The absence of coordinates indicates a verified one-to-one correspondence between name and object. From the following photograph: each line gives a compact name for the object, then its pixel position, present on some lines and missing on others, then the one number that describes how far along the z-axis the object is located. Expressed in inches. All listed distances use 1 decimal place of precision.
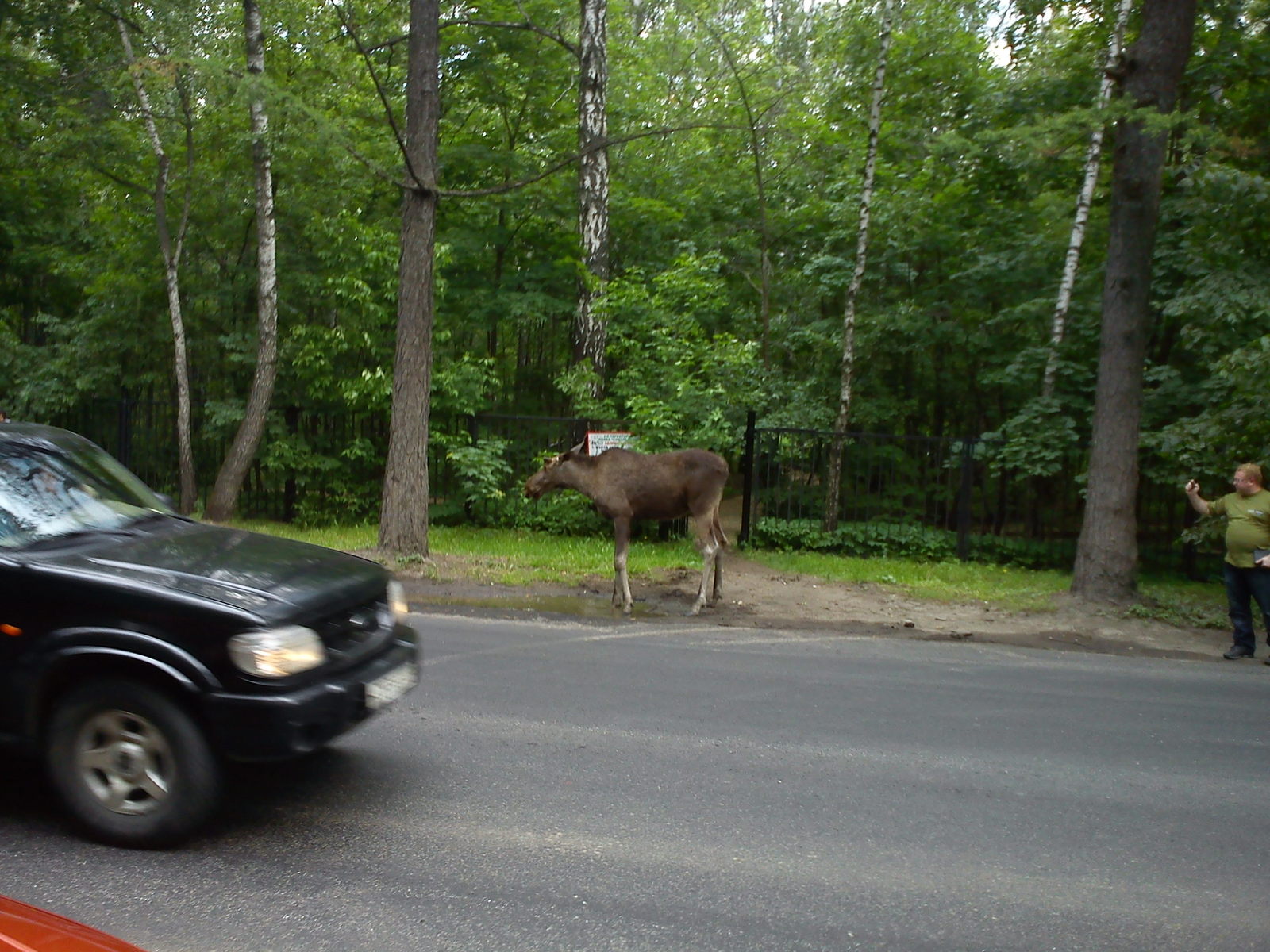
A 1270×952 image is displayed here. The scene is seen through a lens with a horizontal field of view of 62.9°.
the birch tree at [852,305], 629.3
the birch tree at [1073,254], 609.3
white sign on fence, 552.8
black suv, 177.3
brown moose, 475.5
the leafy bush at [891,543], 637.9
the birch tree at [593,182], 704.4
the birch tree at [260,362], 679.7
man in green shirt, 388.8
